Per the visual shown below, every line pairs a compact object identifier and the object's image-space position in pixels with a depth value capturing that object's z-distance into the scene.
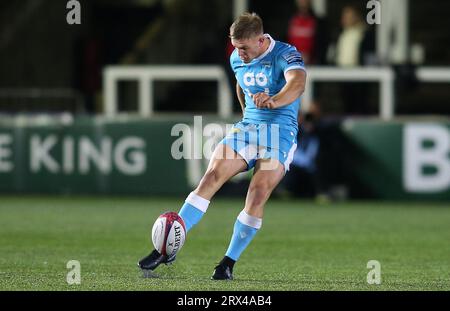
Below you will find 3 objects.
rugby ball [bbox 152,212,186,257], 9.38
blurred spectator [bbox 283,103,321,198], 18.56
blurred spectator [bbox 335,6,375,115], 19.44
